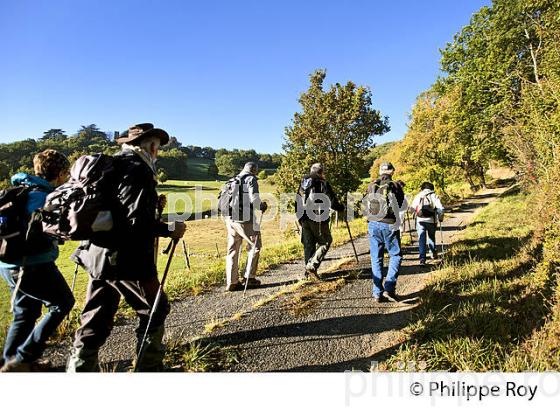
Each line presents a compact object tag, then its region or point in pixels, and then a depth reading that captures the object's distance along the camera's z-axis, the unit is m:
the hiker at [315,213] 6.25
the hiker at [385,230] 5.20
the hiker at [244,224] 5.78
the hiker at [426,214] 7.65
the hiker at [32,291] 2.94
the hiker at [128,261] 2.64
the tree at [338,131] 21.72
